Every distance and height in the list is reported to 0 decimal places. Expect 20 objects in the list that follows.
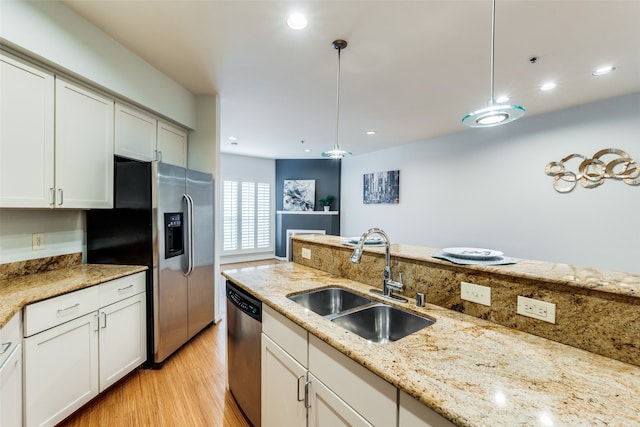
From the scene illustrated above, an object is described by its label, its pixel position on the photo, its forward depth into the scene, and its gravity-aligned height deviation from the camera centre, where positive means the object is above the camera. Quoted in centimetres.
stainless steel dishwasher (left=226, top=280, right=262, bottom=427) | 161 -90
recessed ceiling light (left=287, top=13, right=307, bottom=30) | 189 +136
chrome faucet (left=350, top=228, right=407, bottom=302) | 148 -39
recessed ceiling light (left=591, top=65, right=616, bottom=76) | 252 +137
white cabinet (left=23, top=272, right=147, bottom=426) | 153 -91
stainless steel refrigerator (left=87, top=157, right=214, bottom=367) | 226 -25
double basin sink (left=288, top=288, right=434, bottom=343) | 134 -56
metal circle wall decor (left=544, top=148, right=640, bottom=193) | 307 +53
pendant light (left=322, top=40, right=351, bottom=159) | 219 +52
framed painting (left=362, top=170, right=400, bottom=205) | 577 +53
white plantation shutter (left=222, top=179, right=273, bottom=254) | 646 -17
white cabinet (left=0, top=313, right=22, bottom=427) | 128 -83
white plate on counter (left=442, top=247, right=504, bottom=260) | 130 -21
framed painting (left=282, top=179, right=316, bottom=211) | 709 +40
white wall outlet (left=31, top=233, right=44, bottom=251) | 201 -26
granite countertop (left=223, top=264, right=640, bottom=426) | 66 -49
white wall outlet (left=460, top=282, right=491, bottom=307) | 120 -37
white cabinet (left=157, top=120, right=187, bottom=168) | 285 +72
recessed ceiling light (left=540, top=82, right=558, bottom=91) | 283 +136
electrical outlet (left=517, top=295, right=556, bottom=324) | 102 -37
